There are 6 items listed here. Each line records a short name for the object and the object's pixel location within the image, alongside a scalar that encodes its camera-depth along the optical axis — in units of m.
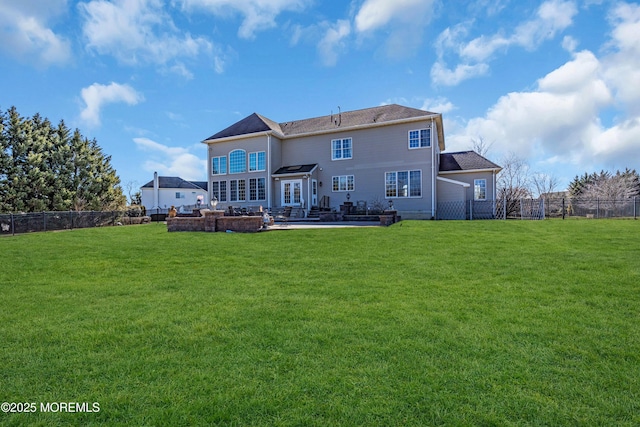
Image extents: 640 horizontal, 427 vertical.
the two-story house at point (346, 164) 20.38
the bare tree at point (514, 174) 33.30
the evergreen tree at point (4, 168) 21.47
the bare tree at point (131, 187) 50.55
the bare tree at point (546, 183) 38.06
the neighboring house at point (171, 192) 44.59
